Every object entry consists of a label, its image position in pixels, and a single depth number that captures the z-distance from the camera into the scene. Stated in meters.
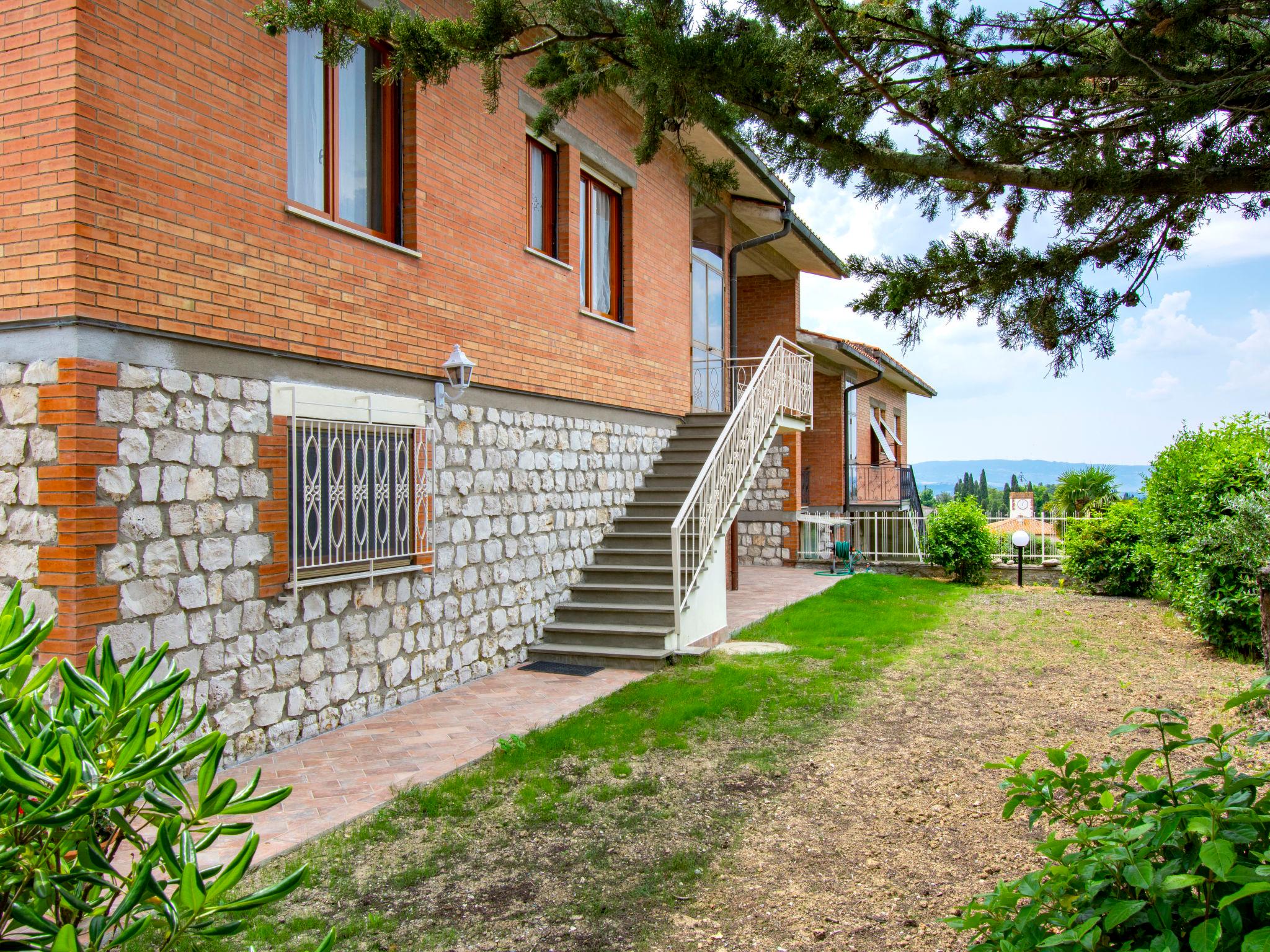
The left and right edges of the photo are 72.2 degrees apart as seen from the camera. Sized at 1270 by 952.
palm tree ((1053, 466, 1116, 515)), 21.53
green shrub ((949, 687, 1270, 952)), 1.86
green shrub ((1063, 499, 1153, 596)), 13.29
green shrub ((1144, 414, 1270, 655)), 8.55
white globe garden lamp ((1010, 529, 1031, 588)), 14.97
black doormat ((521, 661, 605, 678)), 8.15
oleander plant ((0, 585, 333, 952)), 1.31
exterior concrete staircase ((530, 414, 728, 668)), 8.50
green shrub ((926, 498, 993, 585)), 15.20
